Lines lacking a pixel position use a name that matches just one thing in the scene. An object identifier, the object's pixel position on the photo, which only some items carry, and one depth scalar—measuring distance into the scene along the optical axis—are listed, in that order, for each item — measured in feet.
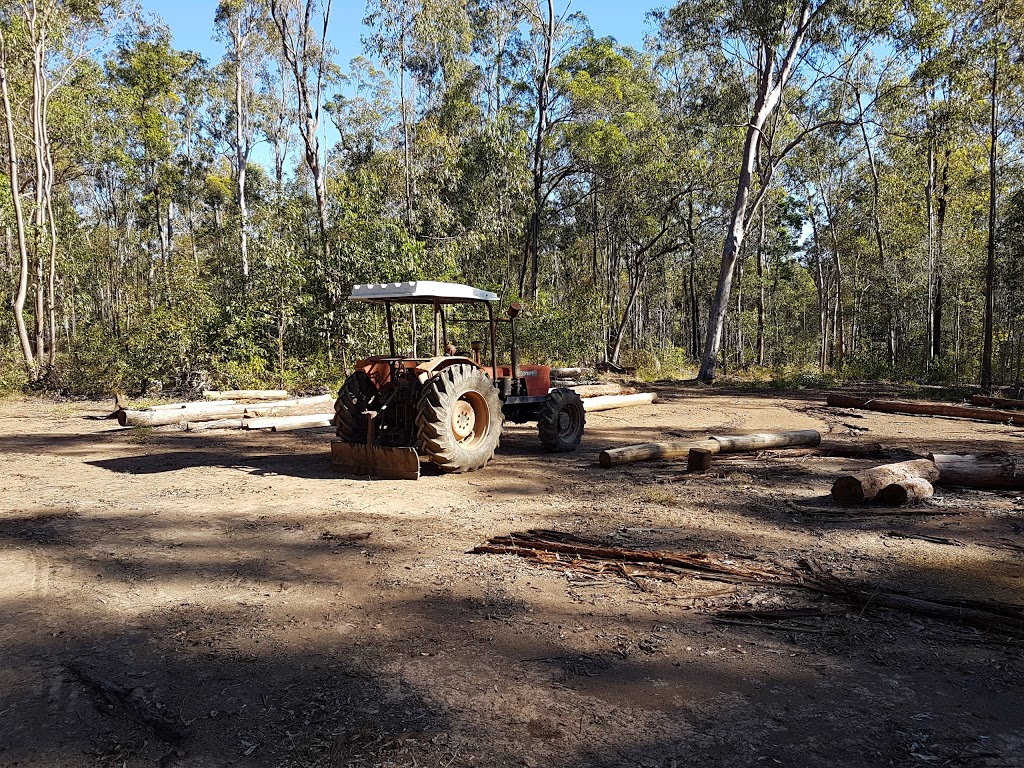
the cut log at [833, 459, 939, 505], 19.63
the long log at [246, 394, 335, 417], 44.32
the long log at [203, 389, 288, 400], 47.39
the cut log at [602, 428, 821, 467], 26.81
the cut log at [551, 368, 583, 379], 55.16
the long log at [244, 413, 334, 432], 40.83
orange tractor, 23.56
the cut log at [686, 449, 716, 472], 25.20
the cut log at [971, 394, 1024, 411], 45.91
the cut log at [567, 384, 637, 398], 48.85
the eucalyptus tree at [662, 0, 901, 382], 69.26
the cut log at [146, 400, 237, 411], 40.91
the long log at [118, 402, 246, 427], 39.06
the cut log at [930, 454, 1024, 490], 21.59
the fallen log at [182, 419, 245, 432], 40.50
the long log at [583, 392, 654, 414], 47.11
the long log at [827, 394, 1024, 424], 41.48
